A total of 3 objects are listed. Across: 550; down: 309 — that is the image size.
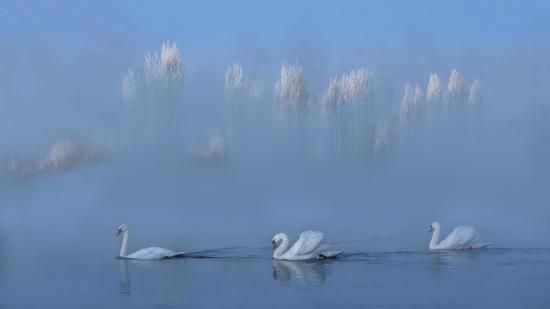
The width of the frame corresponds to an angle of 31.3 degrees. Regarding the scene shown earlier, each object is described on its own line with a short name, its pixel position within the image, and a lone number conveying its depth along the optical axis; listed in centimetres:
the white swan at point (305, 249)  1834
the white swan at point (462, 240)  2025
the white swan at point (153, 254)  1928
